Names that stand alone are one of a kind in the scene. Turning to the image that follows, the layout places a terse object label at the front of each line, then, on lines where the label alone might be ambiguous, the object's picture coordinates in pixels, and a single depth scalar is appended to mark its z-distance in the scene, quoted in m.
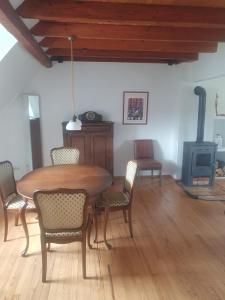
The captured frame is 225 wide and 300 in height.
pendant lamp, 3.11
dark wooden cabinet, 4.66
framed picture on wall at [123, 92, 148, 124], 5.09
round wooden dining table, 2.65
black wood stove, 4.73
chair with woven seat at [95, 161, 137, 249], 2.91
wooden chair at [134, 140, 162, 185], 5.09
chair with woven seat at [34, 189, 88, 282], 2.15
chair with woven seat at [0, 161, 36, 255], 2.74
